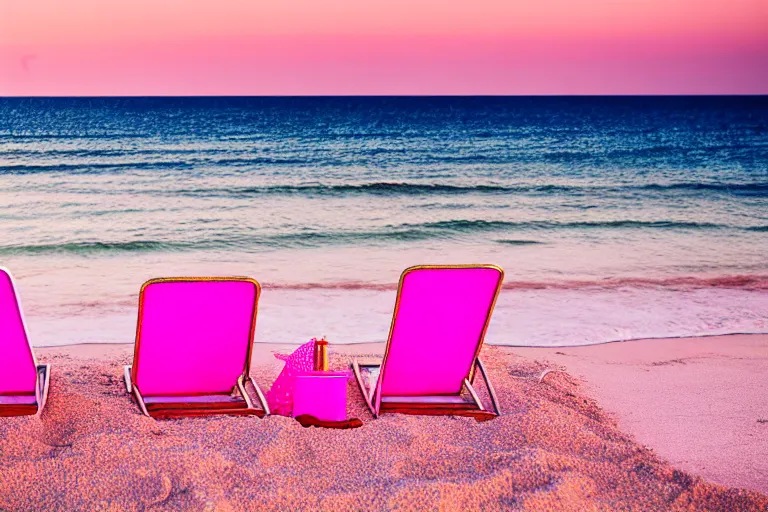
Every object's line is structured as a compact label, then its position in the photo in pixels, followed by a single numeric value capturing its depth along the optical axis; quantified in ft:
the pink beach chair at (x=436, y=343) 13.00
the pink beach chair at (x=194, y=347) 12.85
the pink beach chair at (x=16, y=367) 12.01
